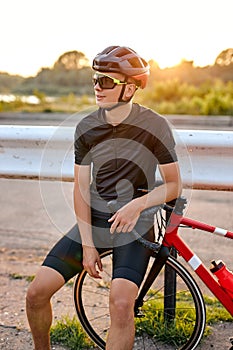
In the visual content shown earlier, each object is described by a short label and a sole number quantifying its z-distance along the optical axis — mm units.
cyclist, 3385
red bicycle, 3451
